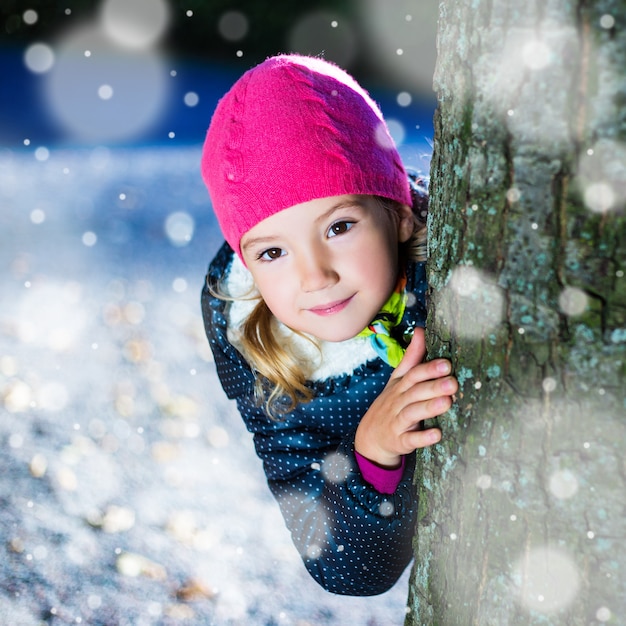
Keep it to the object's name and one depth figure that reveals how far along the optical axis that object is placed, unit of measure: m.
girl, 1.16
